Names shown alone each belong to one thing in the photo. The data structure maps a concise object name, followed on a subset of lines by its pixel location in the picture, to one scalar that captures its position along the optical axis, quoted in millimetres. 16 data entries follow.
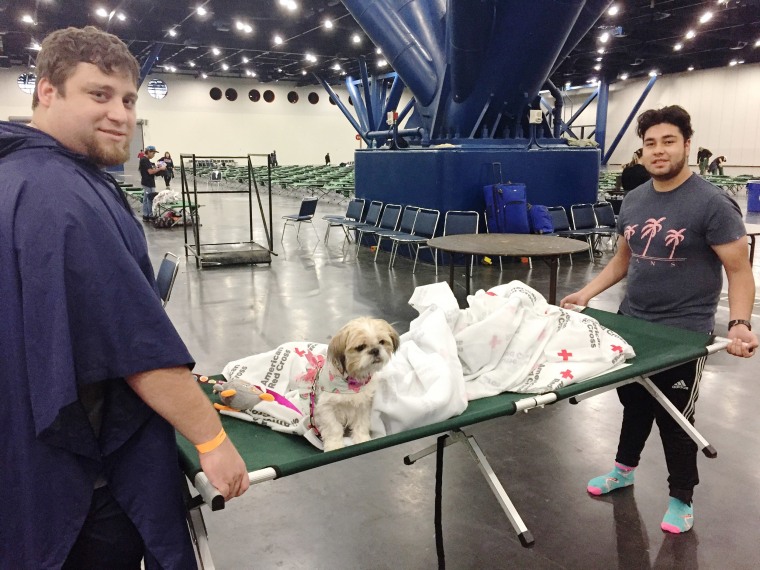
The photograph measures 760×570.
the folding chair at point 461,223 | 7191
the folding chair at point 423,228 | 7281
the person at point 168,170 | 19141
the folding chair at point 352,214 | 9172
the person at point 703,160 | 19325
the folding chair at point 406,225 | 7746
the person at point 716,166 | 21264
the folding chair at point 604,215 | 8414
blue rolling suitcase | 7441
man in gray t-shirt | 2045
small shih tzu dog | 1644
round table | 4488
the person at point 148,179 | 11570
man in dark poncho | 944
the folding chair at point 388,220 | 8211
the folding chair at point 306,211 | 8711
